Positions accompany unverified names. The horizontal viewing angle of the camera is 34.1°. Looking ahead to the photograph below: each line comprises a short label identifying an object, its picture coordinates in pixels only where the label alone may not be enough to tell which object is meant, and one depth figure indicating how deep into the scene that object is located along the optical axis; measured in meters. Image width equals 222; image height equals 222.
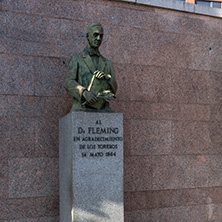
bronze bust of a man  6.51
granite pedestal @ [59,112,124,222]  6.27
